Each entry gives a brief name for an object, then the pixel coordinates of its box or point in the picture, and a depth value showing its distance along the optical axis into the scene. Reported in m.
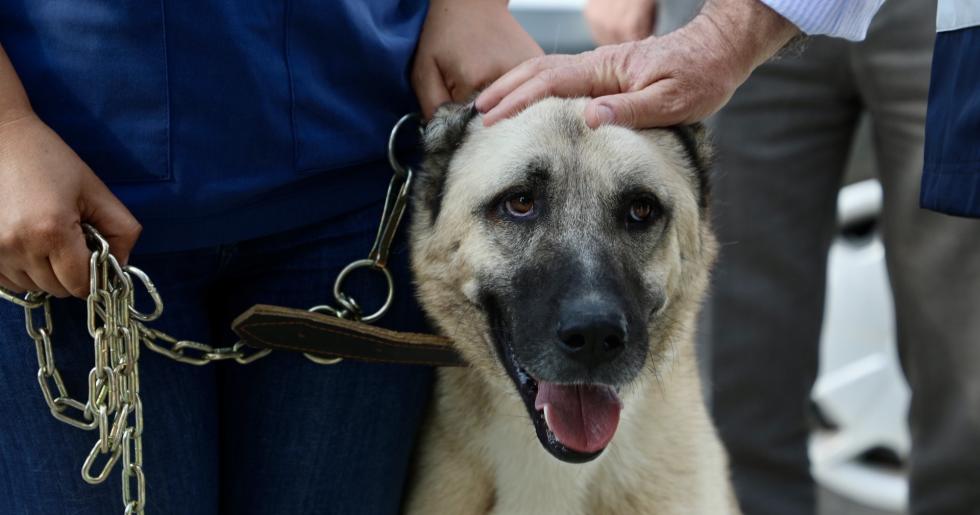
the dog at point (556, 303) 2.01
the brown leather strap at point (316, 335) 1.79
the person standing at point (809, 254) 3.11
